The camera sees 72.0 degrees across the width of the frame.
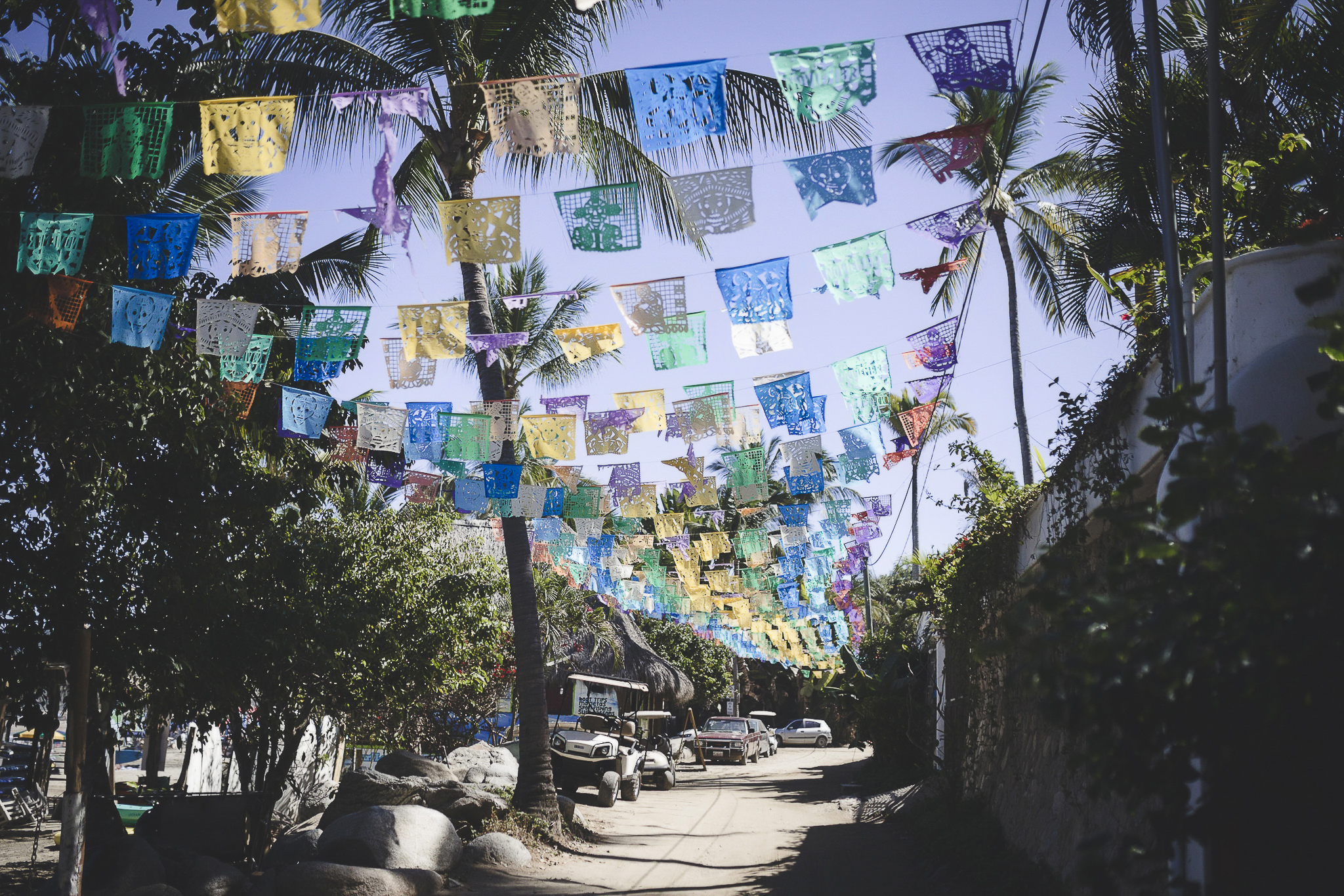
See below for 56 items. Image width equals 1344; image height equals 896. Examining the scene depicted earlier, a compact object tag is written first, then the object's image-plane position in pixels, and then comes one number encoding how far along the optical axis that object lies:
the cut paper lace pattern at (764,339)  9.08
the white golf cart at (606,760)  16.88
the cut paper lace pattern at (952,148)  6.69
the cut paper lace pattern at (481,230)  7.65
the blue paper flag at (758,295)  8.32
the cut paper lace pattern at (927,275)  8.32
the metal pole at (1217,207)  4.73
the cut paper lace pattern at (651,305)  8.72
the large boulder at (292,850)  9.36
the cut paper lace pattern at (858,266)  7.99
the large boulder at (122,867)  7.87
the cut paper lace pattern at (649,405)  10.98
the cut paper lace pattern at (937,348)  9.91
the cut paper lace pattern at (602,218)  7.49
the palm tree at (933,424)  27.16
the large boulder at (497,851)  10.10
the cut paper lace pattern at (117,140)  6.20
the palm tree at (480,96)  9.98
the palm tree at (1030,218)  14.74
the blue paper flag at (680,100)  6.54
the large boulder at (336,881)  7.83
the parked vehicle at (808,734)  43.72
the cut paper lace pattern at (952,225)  7.87
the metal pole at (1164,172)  5.20
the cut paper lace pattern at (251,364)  8.05
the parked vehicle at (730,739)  30.50
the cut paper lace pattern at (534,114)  7.05
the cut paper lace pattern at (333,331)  8.98
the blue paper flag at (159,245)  6.99
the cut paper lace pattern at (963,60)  6.14
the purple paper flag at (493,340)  10.09
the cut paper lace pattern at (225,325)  7.80
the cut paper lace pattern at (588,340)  9.52
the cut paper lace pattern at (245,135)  6.42
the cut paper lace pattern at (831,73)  6.34
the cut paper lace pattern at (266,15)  5.76
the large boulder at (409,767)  12.83
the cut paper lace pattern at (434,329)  9.05
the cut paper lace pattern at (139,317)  6.85
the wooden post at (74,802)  6.41
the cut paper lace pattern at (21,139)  5.86
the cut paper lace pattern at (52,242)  6.21
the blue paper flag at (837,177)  6.94
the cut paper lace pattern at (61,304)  6.51
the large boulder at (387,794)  11.34
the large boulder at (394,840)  8.79
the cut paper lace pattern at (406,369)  9.52
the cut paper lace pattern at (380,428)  10.64
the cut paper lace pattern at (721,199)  7.23
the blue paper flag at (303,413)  8.80
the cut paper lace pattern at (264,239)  7.84
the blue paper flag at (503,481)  11.84
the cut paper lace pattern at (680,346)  8.97
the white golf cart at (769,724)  36.97
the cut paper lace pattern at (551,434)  11.09
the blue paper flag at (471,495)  12.36
